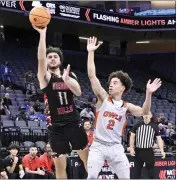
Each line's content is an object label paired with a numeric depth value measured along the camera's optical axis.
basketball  5.98
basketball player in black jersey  6.02
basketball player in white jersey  5.78
